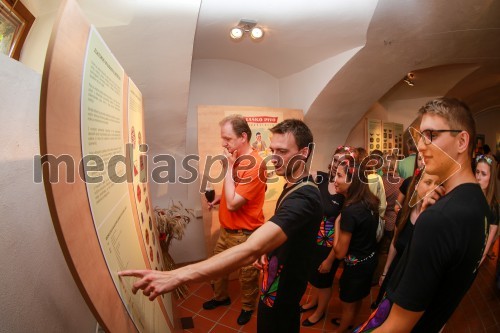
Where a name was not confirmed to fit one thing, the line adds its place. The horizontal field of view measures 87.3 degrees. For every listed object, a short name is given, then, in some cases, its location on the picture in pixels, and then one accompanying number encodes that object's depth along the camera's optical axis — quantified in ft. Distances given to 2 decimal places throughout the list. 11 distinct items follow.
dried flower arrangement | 9.27
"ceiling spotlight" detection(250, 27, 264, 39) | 9.59
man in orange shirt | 7.29
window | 3.82
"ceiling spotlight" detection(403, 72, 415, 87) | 15.77
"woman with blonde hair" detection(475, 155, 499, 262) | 7.18
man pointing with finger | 3.31
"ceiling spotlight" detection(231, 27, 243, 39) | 9.75
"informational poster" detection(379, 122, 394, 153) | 18.57
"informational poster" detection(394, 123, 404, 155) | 19.28
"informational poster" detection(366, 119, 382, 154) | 17.74
